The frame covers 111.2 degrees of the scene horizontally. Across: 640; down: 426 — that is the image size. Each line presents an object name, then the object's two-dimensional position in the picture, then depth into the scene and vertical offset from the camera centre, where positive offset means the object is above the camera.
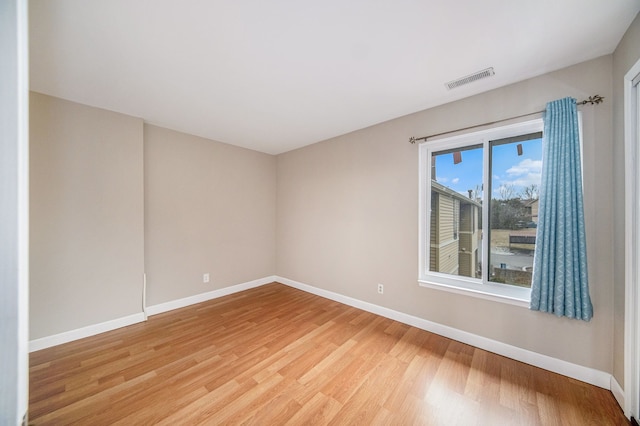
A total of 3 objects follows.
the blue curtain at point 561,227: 1.72 -0.11
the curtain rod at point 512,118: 1.71 +0.90
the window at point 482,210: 2.10 +0.03
